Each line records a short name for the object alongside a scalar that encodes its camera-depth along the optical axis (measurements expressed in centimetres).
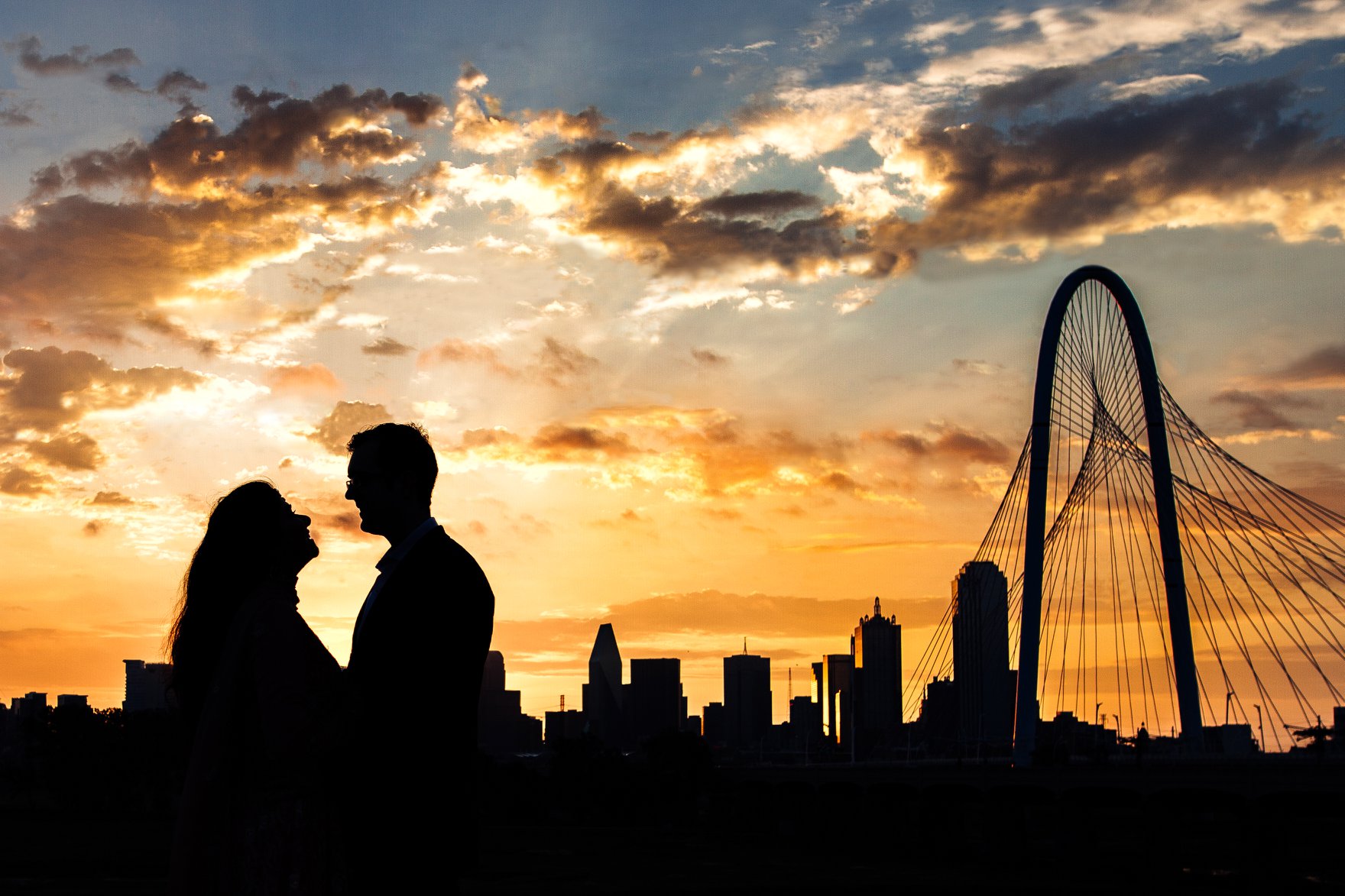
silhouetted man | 461
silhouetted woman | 452
